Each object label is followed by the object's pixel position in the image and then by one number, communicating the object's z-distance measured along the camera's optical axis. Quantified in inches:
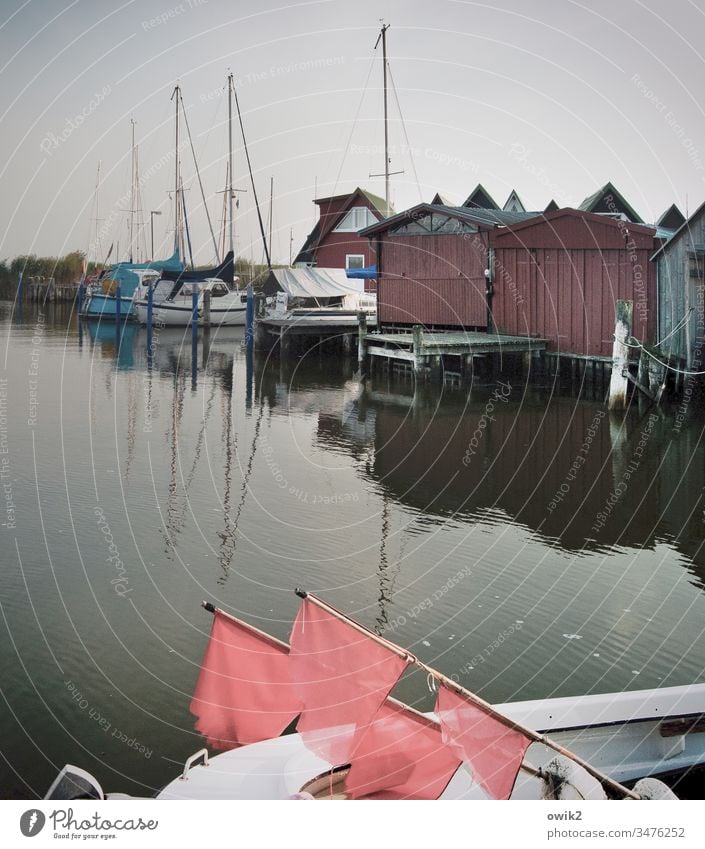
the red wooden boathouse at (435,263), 768.3
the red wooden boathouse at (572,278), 645.9
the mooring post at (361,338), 828.0
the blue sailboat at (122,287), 1297.0
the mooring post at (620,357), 573.9
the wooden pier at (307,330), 959.6
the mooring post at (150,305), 1090.7
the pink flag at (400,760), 152.2
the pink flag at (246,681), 172.6
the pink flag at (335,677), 155.9
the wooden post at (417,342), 701.9
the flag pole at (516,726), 141.5
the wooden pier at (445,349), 705.6
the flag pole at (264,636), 175.0
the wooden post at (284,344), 1005.7
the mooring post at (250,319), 872.9
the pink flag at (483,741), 145.1
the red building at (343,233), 1107.3
